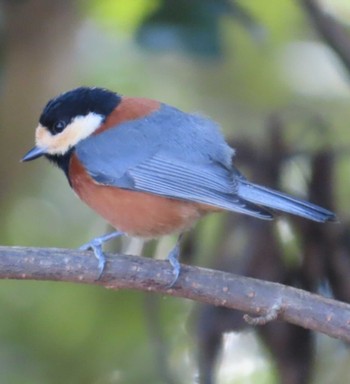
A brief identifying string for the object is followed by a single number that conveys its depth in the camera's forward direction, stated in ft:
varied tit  13.93
